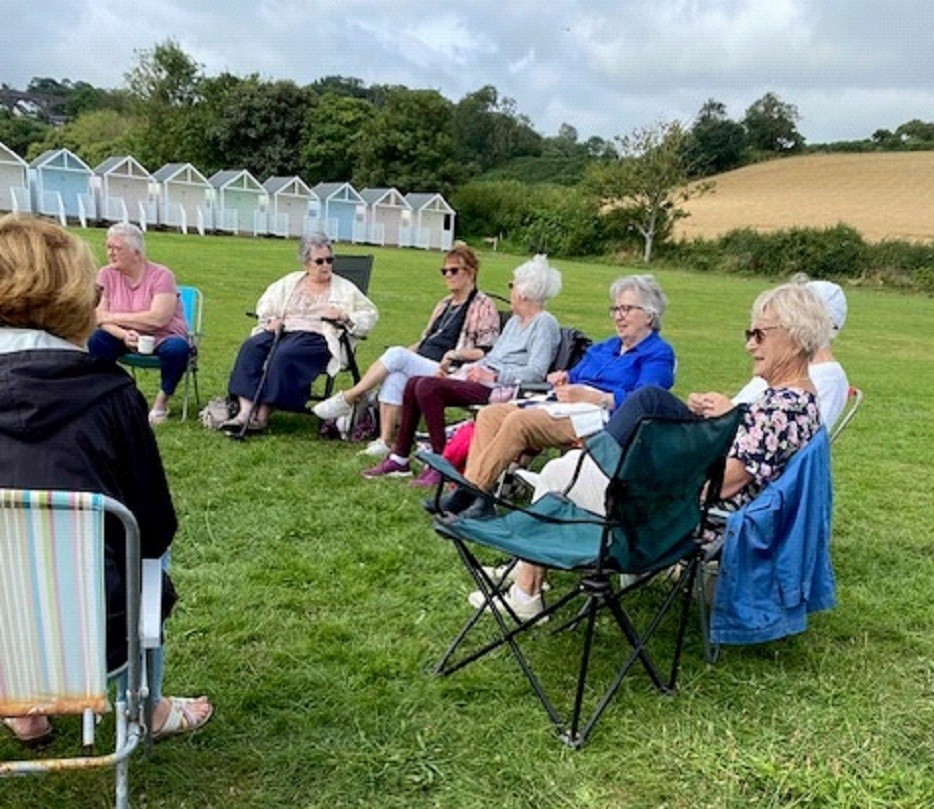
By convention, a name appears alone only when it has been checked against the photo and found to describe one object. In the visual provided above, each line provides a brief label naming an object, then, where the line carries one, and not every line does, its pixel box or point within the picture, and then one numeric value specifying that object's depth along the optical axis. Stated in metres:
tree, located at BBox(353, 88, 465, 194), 49.53
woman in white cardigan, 5.45
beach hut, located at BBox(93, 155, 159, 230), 36.12
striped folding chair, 1.50
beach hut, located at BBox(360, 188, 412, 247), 42.25
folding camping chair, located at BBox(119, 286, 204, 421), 5.48
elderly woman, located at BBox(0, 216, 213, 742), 1.75
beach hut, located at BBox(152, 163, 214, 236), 37.38
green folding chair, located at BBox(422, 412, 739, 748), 2.35
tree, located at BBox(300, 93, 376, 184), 51.31
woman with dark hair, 5.16
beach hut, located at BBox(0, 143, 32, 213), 34.59
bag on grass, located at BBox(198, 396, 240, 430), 5.51
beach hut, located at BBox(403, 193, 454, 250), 42.69
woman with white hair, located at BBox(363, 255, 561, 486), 4.78
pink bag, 4.45
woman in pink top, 5.29
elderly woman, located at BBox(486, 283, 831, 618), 2.88
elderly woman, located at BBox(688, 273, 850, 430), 3.41
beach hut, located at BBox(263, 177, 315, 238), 40.12
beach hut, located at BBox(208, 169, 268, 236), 39.03
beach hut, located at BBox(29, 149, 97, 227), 34.94
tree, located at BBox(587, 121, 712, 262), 39.56
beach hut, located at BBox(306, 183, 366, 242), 42.03
